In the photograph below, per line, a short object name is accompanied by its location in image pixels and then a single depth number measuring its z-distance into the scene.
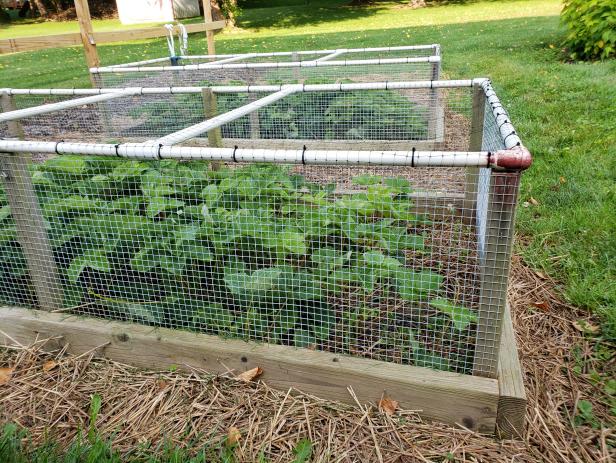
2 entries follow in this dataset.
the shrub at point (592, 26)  7.41
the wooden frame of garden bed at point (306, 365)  1.92
